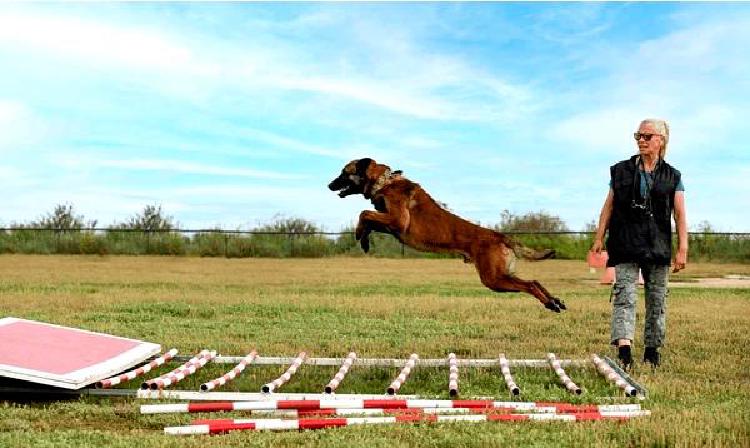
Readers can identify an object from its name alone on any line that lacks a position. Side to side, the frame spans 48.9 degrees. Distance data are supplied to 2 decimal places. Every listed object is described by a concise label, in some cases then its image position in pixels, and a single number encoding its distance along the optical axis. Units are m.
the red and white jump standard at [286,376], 5.98
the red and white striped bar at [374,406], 5.40
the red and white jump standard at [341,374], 5.92
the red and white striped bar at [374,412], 5.35
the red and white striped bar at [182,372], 6.12
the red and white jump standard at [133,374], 6.37
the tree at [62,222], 27.16
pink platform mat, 6.05
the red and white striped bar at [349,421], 4.89
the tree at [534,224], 18.63
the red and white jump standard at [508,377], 5.88
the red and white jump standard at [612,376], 5.96
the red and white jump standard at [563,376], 6.12
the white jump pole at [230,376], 6.04
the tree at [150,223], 26.55
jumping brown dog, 6.02
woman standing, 7.08
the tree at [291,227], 25.64
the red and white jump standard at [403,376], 5.89
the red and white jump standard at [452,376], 5.97
